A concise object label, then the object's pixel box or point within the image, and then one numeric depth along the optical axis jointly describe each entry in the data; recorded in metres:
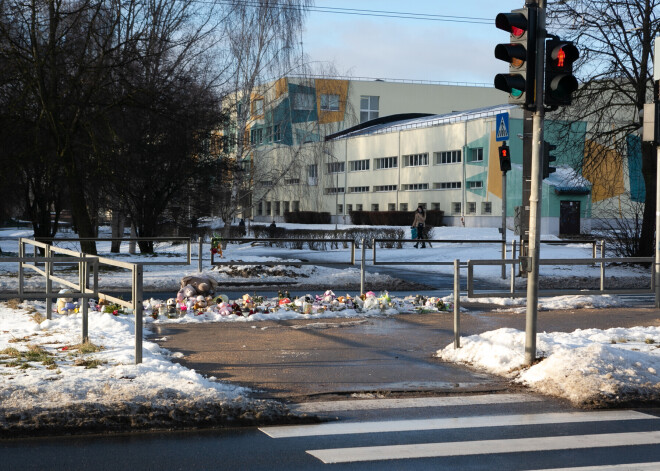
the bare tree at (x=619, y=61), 26.33
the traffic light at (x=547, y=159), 16.64
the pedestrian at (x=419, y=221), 38.71
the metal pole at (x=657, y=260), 13.94
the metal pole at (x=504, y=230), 21.09
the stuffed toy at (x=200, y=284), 15.63
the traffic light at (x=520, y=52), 8.68
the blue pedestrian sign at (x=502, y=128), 21.32
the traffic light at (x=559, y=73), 8.66
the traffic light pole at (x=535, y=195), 8.73
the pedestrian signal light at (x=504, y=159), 23.12
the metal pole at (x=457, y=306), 9.88
